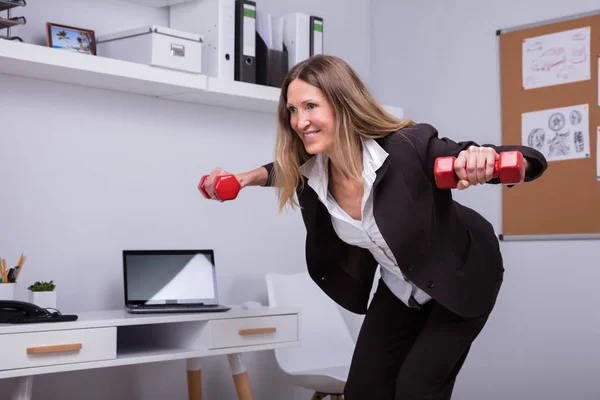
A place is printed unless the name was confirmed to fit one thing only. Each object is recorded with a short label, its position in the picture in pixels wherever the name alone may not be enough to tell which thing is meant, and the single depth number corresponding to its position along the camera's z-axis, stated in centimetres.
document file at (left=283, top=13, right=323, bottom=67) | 339
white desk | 231
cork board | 348
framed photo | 280
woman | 190
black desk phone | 236
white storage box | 286
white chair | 327
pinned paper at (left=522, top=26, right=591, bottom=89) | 352
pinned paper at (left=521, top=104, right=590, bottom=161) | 350
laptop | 286
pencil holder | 255
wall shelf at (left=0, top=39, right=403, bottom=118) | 261
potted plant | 262
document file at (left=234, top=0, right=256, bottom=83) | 316
